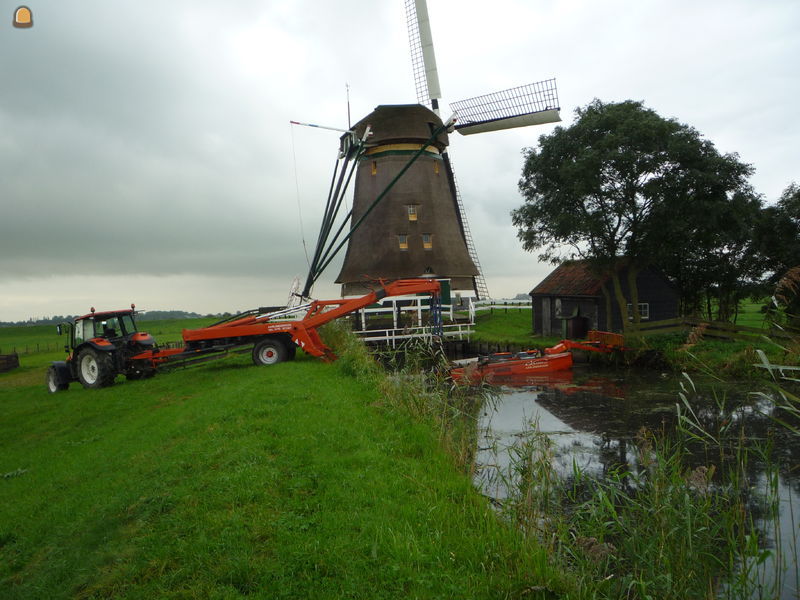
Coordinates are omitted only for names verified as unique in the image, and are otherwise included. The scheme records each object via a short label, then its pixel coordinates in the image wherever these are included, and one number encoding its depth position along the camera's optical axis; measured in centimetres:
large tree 1911
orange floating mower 1788
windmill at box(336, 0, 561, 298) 2555
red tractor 1440
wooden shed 2448
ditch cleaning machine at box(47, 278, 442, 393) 1464
